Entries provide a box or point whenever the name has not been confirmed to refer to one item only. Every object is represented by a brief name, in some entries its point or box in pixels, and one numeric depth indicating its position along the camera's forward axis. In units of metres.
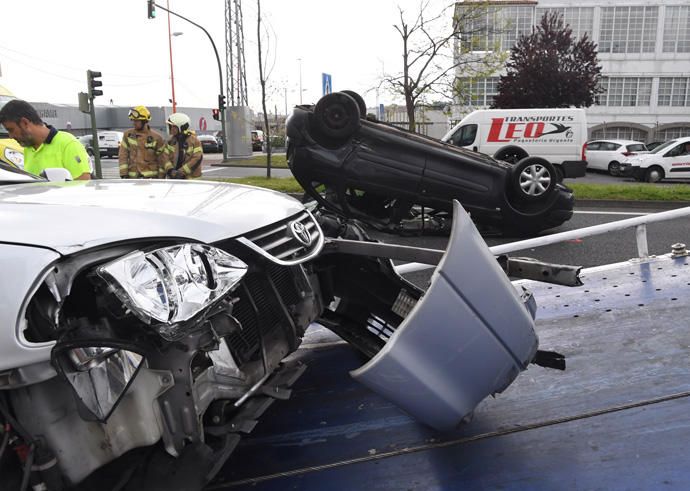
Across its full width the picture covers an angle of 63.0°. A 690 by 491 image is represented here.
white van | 17.45
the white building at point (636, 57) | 41.72
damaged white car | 1.35
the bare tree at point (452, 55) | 17.31
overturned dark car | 6.77
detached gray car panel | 1.54
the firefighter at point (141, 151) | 7.04
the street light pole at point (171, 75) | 39.97
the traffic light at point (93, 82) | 13.39
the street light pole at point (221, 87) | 21.93
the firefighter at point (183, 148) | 7.27
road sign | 11.17
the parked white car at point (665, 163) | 18.25
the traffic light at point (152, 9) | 21.08
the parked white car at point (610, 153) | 21.67
